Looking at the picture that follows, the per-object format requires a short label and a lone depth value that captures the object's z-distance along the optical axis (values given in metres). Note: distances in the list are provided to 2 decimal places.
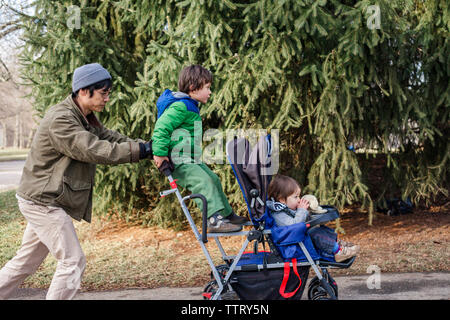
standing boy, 3.23
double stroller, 3.37
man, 2.90
